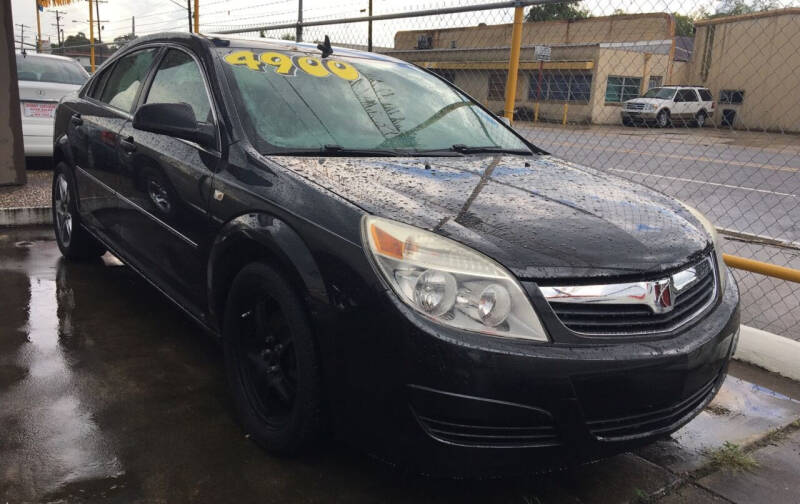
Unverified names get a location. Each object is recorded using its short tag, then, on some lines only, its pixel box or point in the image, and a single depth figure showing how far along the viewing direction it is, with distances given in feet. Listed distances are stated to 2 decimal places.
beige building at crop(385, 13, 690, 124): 24.18
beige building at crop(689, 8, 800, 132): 41.68
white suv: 32.83
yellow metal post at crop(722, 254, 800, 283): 11.19
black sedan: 6.40
